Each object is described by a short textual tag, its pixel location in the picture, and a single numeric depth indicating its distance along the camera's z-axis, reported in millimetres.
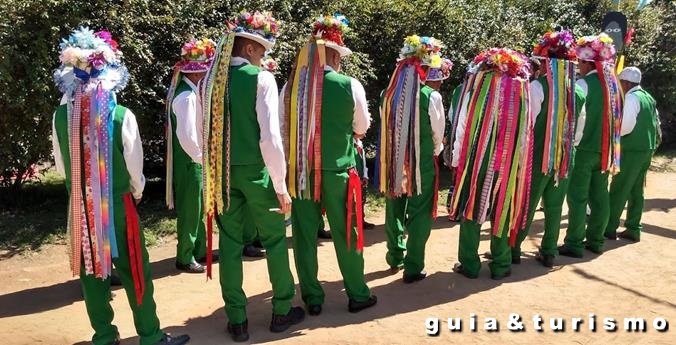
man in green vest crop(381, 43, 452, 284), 5145
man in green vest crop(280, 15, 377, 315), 4344
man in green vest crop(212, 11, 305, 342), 3939
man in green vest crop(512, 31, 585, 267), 5434
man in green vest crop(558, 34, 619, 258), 5867
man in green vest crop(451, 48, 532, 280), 5184
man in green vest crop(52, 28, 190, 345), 3730
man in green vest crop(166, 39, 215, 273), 5145
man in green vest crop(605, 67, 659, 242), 6441
